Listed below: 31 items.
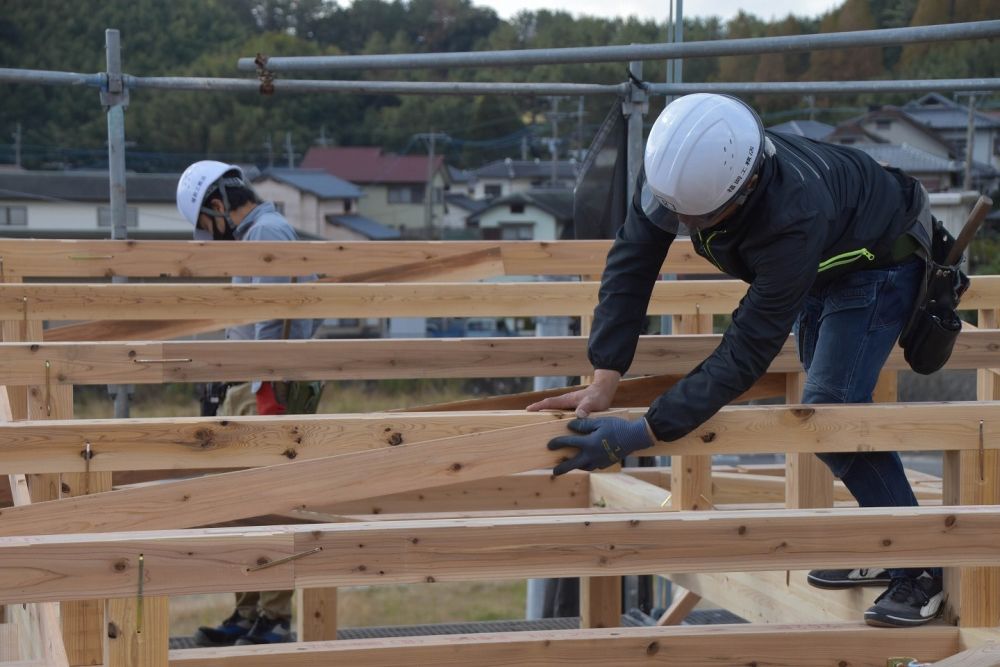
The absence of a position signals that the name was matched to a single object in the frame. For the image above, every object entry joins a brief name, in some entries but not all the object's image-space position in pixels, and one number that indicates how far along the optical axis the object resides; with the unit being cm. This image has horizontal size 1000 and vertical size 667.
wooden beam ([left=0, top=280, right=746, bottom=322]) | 943
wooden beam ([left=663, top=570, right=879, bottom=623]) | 770
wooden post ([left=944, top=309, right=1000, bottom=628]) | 680
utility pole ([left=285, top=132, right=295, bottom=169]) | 9148
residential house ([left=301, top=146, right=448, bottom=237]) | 9912
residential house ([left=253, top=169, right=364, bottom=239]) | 8106
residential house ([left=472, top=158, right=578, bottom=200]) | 9800
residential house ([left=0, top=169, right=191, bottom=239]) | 7019
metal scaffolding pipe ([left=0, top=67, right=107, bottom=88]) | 1269
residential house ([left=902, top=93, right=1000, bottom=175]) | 9196
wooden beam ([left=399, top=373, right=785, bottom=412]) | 809
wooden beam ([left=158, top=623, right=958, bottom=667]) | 598
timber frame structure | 512
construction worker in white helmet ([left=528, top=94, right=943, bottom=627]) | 620
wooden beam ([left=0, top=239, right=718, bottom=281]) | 1075
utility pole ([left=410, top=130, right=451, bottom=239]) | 8607
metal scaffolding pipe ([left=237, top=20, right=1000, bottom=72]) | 1023
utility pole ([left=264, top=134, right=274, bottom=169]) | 9512
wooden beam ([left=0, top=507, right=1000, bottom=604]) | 477
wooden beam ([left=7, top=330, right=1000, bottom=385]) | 779
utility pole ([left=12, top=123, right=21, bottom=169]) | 8150
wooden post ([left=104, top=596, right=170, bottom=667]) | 494
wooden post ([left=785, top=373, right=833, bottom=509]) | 825
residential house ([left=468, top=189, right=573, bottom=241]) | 8119
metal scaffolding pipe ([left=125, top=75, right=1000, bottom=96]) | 1320
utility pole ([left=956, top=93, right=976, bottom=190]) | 6400
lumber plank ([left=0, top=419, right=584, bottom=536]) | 620
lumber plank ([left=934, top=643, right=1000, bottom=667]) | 585
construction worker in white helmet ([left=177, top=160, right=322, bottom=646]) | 1084
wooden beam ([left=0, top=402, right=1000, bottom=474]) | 633
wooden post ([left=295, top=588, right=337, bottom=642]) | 919
